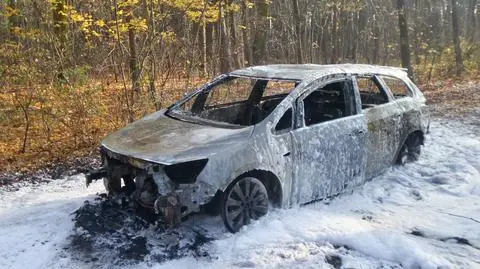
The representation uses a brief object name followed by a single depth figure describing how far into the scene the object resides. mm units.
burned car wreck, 4527
